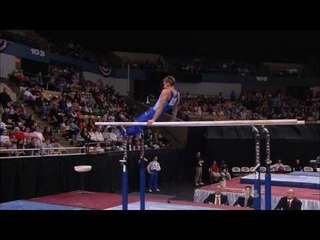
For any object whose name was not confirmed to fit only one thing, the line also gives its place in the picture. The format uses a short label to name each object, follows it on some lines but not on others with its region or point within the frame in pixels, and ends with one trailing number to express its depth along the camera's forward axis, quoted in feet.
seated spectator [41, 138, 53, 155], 31.26
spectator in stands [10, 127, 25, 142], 29.66
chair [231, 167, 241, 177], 49.79
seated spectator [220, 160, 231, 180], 42.23
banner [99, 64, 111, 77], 60.39
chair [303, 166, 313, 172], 48.20
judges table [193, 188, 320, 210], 27.55
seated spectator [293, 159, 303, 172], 50.20
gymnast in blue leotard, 18.26
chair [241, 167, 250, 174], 49.16
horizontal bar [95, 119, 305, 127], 16.03
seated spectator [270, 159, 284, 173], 47.11
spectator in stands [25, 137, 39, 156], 30.27
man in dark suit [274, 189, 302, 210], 26.66
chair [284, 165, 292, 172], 47.39
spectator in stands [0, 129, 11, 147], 28.07
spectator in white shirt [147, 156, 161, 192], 41.98
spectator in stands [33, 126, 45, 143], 31.33
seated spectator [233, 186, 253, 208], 29.40
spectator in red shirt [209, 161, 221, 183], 45.68
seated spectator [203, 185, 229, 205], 31.97
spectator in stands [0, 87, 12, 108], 33.42
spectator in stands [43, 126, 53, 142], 33.29
